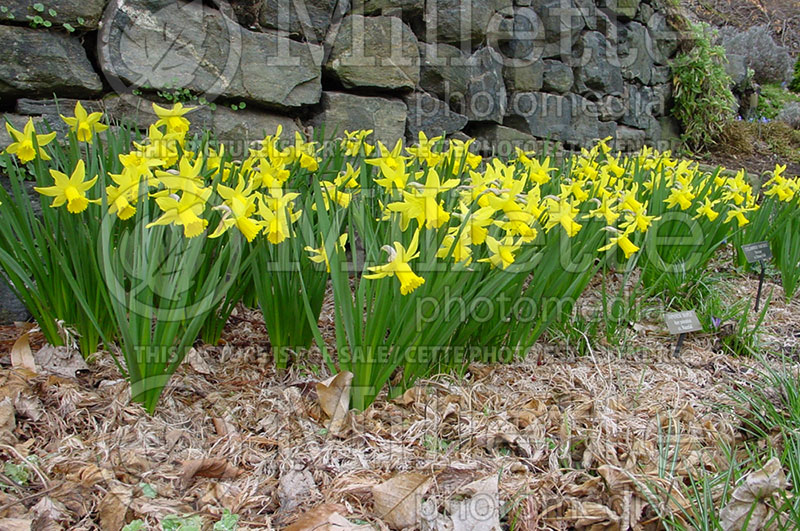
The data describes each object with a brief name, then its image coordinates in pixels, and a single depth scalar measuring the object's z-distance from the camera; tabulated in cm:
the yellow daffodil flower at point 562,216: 146
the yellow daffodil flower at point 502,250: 130
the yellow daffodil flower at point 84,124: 154
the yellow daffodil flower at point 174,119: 166
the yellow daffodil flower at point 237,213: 119
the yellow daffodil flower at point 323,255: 133
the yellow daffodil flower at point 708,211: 231
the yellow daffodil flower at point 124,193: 123
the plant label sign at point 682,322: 179
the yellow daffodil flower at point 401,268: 111
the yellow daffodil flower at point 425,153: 206
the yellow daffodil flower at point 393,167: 144
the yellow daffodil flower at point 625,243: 162
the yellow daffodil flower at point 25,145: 141
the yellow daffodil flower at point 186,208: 116
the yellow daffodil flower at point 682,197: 223
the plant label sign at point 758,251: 226
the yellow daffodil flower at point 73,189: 122
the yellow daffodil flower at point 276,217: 125
